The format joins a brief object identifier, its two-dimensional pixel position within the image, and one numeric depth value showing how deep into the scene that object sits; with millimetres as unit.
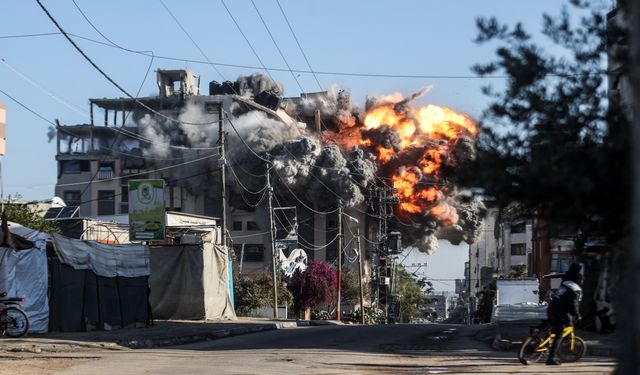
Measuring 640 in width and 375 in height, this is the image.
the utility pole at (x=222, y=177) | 39925
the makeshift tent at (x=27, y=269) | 24094
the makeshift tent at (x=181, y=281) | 37188
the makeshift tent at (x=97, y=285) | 26000
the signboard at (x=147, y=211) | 36844
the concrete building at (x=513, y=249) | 116594
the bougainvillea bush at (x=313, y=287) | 73688
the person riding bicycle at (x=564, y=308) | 16484
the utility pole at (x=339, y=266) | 64875
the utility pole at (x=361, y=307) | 67500
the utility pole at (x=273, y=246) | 50053
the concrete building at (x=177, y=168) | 99000
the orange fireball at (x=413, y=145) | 84125
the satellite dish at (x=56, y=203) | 66525
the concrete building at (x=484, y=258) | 134125
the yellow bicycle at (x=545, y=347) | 16875
